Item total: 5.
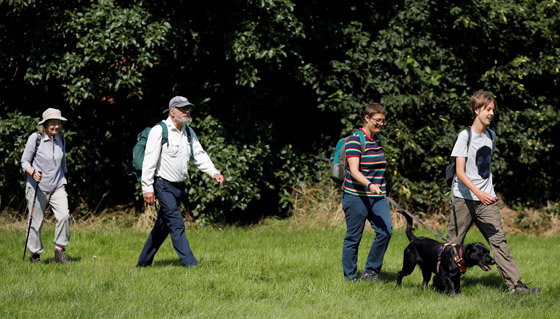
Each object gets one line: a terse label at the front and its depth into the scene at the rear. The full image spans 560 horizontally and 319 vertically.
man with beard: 13.98
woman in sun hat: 15.34
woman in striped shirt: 13.09
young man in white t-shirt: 12.80
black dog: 11.90
